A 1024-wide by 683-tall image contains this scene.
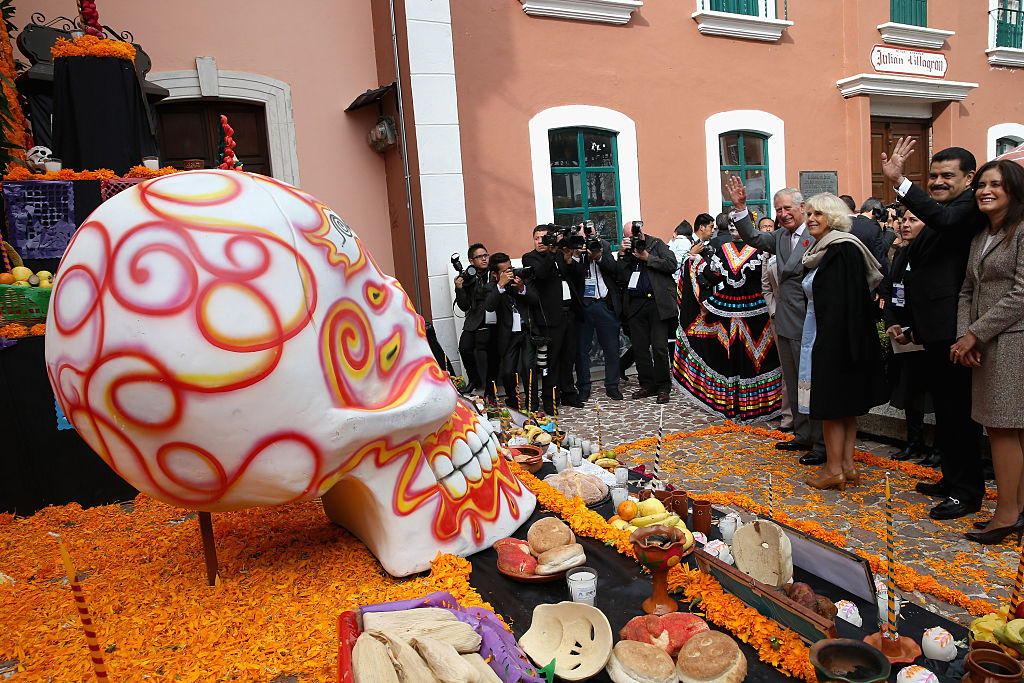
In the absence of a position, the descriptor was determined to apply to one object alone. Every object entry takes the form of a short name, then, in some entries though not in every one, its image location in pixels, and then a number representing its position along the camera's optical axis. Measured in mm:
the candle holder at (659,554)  2236
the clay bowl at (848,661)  1731
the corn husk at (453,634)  1984
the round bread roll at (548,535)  2717
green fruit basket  4203
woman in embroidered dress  5668
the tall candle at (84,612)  1385
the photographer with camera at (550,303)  6613
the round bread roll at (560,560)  2600
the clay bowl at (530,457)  3965
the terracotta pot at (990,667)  1718
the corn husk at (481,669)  1836
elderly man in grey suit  4641
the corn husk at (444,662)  1810
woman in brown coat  3096
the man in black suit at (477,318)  6605
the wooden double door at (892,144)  10641
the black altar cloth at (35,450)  4074
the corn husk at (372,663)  1787
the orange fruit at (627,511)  3074
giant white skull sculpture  2119
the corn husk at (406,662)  1800
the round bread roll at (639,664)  1907
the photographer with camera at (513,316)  6422
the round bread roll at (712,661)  1891
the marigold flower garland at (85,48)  4824
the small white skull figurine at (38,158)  4591
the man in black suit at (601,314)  7051
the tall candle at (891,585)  1957
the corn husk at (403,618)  2066
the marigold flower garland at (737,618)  1970
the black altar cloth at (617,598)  2014
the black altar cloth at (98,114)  4855
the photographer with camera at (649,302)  6914
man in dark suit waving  3445
